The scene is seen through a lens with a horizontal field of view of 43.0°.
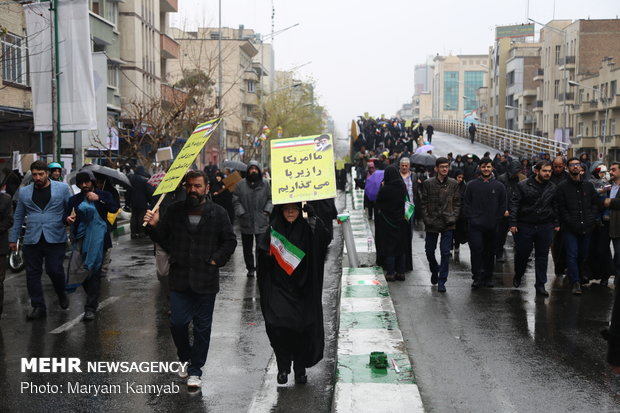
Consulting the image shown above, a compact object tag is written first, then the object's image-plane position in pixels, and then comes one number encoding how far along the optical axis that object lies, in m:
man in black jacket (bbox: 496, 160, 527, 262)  14.19
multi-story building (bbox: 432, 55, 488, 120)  139.94
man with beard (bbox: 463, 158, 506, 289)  10.66
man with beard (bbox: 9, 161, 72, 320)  9.09
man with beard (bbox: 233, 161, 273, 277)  12.29
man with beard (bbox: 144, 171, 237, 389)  6.27
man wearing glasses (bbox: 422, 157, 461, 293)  10.61
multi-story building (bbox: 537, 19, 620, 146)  76.25
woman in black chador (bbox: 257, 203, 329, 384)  6.09
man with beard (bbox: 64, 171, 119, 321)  9.05
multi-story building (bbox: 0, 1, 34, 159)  22.06
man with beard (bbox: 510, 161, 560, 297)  10.43
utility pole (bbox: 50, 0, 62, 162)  16.14
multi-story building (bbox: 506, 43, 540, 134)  96.50
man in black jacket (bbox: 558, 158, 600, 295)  10.49
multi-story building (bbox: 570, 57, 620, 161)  64.19
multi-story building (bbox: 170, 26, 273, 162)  67.98
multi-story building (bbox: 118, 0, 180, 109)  37.09
